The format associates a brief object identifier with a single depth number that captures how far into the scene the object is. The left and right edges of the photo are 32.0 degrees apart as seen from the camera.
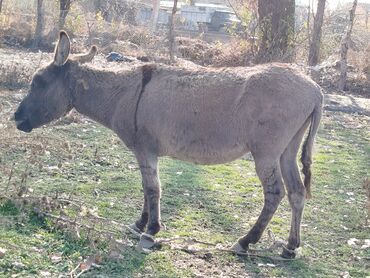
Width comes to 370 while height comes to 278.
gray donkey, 5.59
